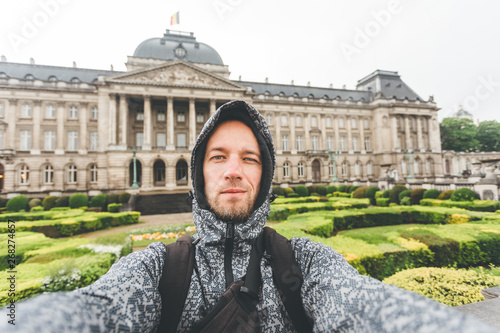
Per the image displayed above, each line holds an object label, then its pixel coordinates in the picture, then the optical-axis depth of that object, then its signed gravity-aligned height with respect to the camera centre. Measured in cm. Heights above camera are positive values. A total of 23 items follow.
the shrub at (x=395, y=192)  1436 -134
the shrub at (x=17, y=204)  1579 -142
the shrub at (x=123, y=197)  1736 -133
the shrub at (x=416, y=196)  1306 -149
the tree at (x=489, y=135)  4800 +732
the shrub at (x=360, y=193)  1698 -155
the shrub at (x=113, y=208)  1427 -177
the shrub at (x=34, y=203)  1683 -148
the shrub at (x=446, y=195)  1191 -135
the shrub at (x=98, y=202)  1599 -147
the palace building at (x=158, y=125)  2459 +703
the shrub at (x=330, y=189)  2310 -159
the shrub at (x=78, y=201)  1598 -136
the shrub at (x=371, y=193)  1649 -154
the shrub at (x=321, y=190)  2370 -170
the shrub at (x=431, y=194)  1268 -135
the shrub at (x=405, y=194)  1363 -140
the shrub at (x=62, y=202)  1695 -146
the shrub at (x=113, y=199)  1697 -137
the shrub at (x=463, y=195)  1087 -127
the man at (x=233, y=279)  70 -45
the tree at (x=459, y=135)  4669 +745
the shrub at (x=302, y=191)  2330 -171
